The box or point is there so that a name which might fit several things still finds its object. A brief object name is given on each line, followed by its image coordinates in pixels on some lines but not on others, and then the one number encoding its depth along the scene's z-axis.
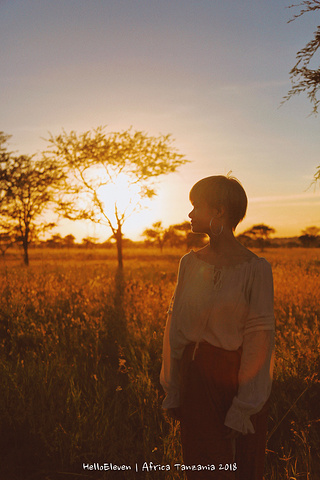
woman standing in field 1.80
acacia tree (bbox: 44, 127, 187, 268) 22.02
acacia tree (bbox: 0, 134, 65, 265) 22.64
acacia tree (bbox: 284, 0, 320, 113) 6.74
